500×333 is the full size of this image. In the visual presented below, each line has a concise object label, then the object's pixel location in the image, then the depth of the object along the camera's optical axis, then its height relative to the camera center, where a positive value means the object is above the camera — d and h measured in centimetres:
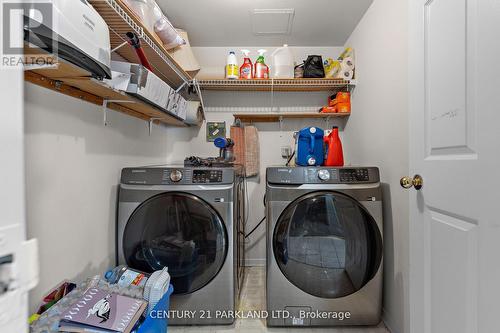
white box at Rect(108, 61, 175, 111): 118 +44
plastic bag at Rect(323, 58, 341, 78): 219 +92
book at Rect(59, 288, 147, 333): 90 -61
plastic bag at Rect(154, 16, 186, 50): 152 +91
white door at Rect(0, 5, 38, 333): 32 -7
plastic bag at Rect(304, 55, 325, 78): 221 +92
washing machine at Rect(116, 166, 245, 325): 147 -42
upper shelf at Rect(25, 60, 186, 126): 95 +38
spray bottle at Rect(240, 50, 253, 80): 220 +89
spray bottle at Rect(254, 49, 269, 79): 221 +90
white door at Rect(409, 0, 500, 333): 71 +0
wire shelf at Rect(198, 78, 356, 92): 216 +76
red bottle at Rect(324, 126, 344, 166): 182 +10
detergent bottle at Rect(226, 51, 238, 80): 216 +90
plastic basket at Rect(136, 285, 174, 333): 103 -73
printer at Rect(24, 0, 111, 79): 67 +41
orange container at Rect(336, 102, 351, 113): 224 +54
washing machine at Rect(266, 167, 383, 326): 148 -48
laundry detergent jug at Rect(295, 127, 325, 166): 185 +14
